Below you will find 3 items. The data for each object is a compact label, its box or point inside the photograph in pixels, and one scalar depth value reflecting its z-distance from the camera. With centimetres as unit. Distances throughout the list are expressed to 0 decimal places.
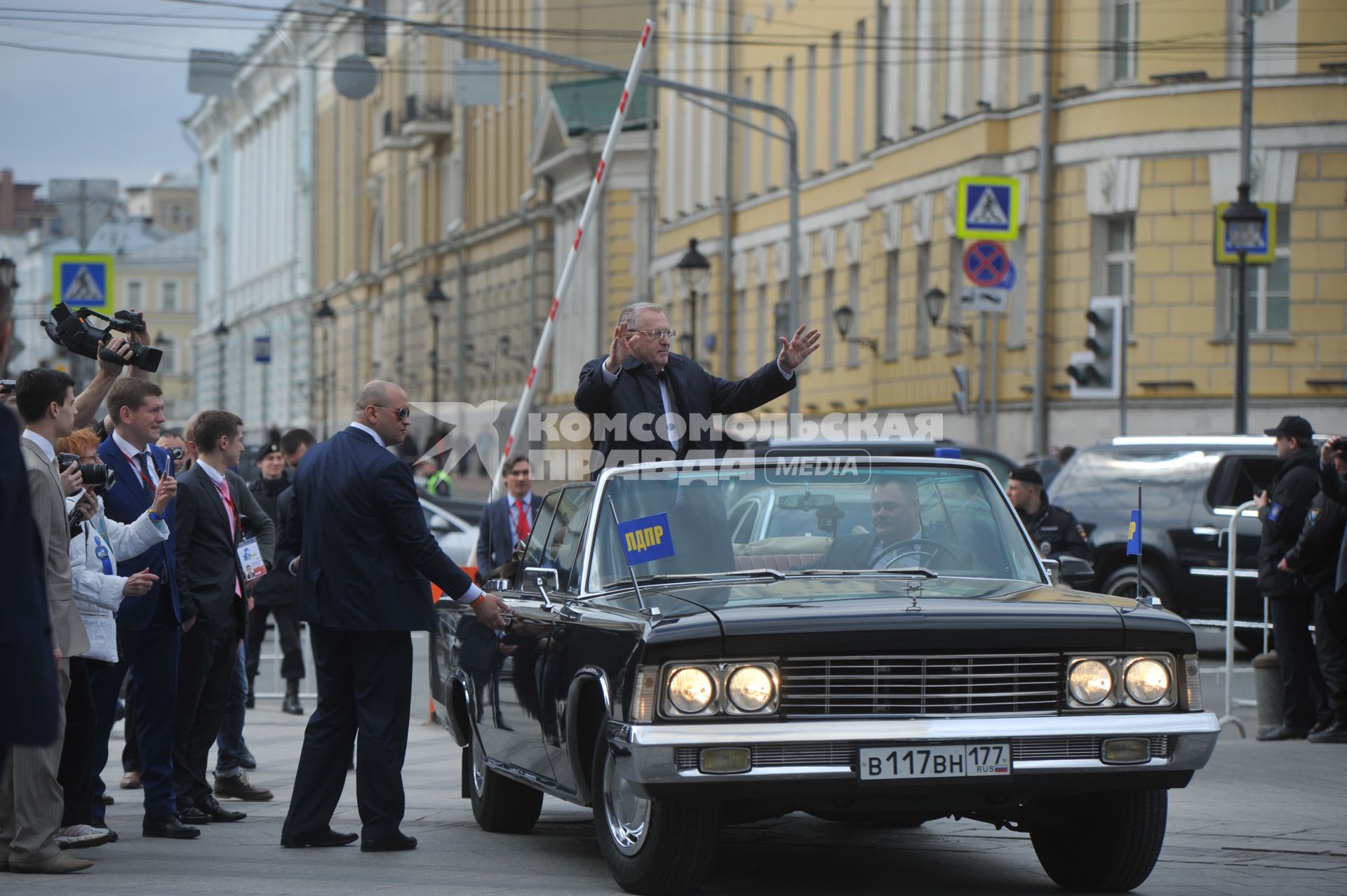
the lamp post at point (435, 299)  5918
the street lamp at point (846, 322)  4562
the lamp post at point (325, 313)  8081
